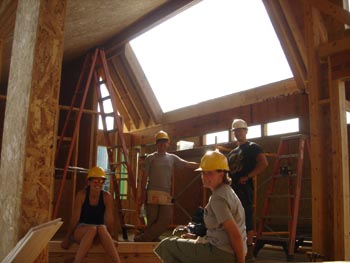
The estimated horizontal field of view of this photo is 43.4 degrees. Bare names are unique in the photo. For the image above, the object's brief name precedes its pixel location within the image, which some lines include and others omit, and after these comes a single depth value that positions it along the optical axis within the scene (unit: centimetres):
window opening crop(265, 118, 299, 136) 657
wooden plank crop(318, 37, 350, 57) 469
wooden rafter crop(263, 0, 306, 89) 591
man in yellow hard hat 509
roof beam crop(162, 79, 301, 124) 639
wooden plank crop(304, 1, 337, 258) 477
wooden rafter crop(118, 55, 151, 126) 882
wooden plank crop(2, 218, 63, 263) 241
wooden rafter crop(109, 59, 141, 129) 908
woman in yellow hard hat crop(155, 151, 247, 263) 275
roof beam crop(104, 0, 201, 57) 678
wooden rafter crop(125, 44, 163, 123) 852
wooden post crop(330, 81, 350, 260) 459
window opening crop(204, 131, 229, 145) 777
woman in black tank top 416
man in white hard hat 440
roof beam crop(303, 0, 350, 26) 461
